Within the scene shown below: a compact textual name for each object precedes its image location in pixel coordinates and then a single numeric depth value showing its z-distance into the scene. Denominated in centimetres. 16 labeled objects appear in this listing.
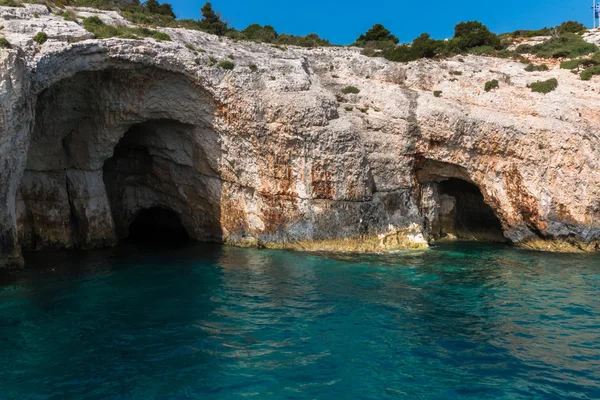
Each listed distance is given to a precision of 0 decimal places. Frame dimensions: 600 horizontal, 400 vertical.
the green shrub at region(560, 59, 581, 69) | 3161
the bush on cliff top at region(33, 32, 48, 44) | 1941
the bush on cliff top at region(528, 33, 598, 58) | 3466
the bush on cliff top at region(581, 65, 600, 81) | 2961
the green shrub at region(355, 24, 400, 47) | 4931
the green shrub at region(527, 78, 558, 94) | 2828
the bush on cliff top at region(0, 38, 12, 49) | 1724
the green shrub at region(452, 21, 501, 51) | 3941
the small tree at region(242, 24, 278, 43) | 3773
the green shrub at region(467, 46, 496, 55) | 3688
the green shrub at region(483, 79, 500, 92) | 2872
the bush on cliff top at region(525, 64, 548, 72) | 3162
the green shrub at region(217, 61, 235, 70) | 2425
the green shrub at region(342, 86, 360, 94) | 2895
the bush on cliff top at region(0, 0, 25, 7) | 2224
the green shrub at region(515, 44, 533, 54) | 3747
